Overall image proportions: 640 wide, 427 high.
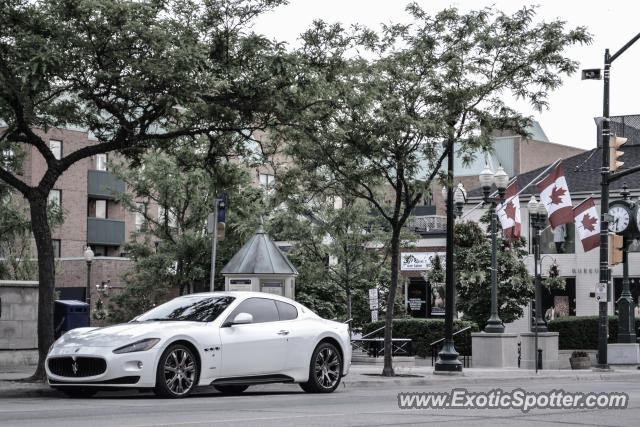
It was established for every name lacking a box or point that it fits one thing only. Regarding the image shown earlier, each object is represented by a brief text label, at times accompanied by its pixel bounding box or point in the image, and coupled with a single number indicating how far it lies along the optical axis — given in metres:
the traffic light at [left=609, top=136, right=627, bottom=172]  28.70
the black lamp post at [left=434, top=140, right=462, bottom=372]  24.56
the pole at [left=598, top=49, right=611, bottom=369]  29.14
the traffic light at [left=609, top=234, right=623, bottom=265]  29.78
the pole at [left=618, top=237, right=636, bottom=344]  32.16
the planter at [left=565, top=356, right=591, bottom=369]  32.56
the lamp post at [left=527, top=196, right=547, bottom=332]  30.55
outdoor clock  34.22
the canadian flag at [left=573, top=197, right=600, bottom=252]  31.45
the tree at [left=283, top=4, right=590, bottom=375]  22.20
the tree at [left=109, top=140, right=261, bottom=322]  40.44
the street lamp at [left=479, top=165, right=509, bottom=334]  29.63
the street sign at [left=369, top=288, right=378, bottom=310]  36.97
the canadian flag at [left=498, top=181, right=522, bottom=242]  34.44
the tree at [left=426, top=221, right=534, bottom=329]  40.22
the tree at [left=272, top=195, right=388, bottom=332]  41.00
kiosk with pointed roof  25.69
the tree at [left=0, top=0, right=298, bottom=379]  16.02
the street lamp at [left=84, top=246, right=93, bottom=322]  49.52
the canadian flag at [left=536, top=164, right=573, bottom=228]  30.73
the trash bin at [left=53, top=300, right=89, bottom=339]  20.33
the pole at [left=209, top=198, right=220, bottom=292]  21.16
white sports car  13.95
